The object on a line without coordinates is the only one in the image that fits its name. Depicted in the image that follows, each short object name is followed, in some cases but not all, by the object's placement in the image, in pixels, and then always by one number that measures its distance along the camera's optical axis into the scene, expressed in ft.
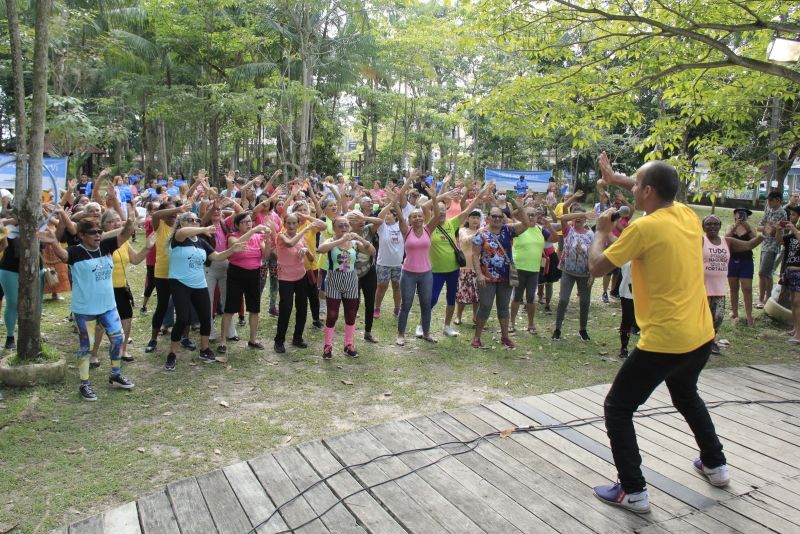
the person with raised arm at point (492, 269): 25.22
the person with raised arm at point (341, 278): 23.52
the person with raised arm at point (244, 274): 23.88
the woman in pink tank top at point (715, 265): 24.45
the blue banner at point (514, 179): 70.18
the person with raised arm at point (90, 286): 18.21
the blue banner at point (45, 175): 38.74
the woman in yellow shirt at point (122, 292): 21.35
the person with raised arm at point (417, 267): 25.63
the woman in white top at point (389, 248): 27.91
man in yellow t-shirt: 10.76
